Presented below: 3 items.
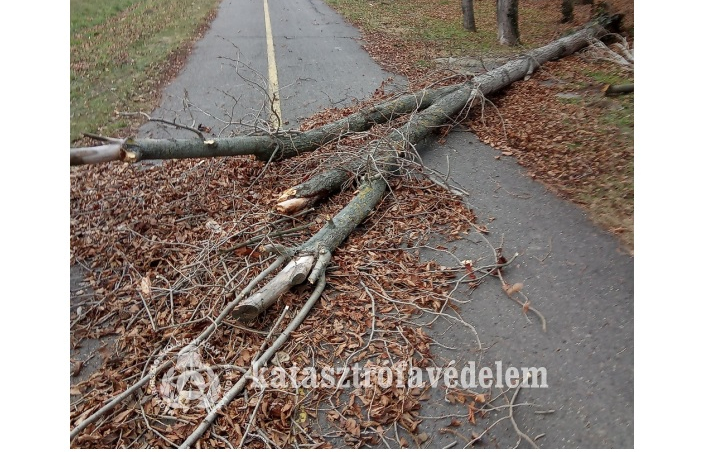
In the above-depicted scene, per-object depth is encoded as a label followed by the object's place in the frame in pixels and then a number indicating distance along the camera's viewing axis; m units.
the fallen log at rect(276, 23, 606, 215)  4.49
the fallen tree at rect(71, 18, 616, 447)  3.36
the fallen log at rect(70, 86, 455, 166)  3.59
